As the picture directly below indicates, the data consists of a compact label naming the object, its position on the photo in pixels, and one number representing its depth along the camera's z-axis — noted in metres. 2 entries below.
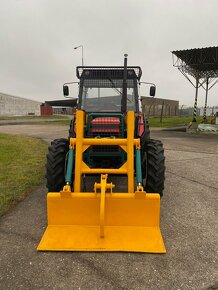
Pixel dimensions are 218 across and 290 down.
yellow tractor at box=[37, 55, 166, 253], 3.06
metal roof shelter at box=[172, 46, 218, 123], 18.72
